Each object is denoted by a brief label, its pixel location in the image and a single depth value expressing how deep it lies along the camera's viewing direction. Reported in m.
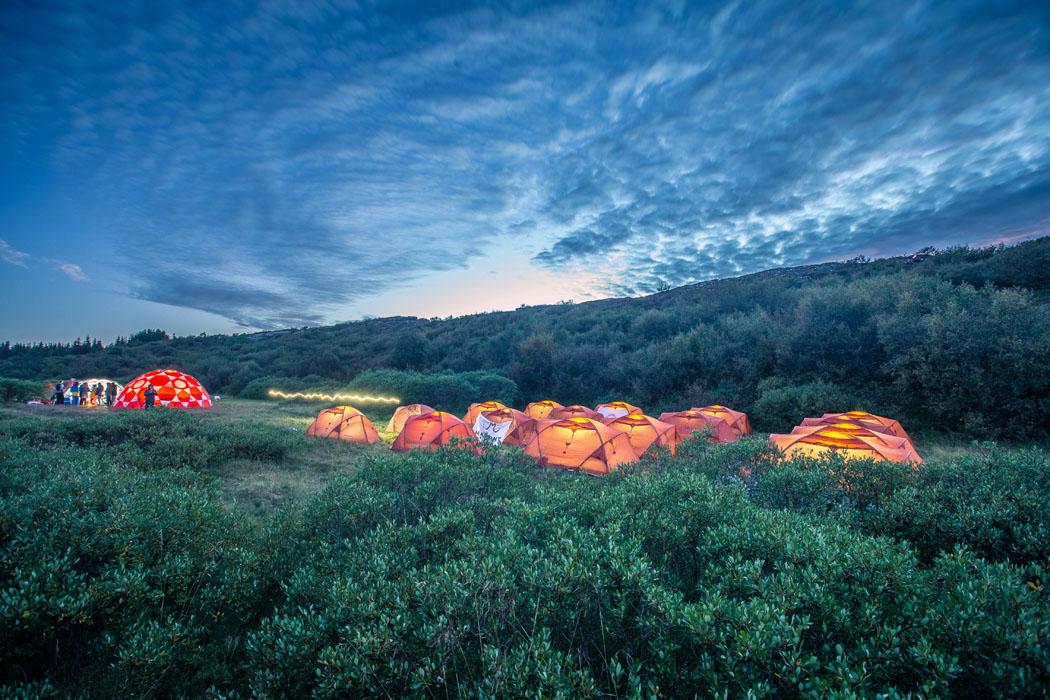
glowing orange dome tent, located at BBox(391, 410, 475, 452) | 14.20
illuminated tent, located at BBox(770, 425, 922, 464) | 8.51
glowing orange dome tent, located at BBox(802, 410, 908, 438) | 11.97
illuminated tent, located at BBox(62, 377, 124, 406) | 23.17
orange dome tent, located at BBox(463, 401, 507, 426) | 16.78
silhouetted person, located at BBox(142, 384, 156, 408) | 20.74
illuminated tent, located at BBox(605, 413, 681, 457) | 12.71
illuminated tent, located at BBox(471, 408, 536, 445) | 14.34
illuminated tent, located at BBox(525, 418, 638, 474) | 11.48
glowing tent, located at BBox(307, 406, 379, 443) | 15.77
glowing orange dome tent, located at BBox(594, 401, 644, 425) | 15.57
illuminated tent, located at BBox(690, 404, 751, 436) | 16.06
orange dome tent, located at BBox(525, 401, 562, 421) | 17.37
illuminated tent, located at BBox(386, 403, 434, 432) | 17.44
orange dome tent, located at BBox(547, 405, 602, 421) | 14.26
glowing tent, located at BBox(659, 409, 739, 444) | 14.41
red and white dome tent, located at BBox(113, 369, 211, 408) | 21.67
